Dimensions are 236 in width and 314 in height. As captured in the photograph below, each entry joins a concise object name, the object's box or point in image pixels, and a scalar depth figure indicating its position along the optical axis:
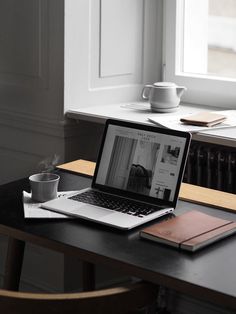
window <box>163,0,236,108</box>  3.59
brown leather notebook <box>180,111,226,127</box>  3.15
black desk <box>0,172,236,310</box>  1.92
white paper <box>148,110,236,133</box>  3.11
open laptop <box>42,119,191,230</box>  2.33
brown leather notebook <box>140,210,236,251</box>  2.11
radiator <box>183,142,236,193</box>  3.20
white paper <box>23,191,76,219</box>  2.30
